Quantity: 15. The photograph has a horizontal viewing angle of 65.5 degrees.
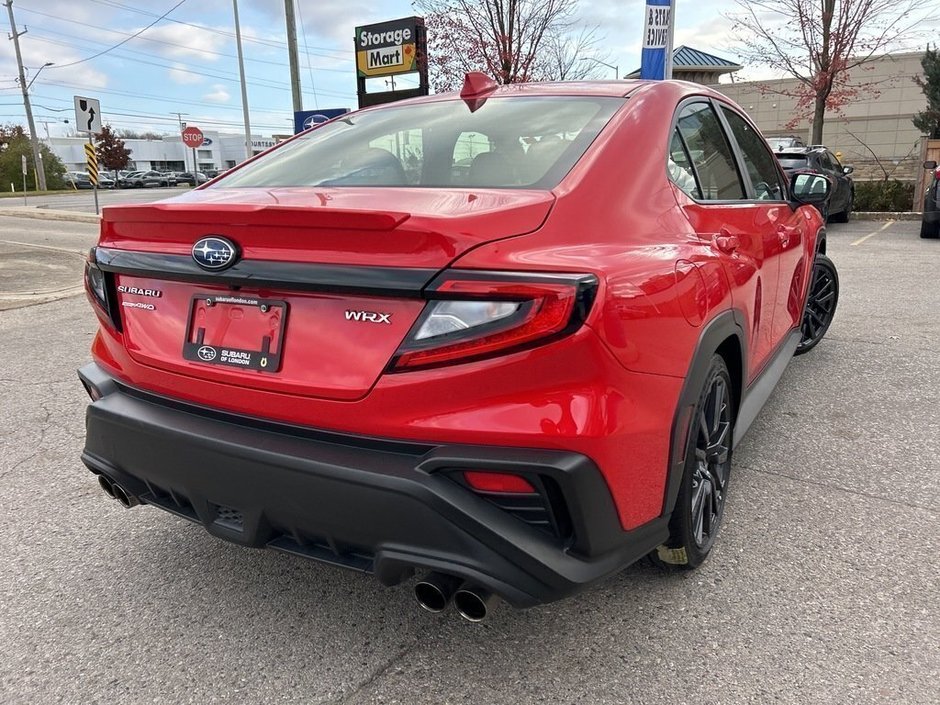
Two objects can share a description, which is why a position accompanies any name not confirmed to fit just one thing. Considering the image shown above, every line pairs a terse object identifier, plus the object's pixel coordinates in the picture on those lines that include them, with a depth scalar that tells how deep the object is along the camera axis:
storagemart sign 12.68
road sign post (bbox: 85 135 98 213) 21.03
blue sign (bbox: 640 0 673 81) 9.94
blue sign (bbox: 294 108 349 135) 14.14
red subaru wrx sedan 1.67
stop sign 26.88
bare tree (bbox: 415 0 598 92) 17.62
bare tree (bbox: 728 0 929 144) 17.78
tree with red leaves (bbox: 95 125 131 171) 57.19
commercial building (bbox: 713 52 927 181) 34.38
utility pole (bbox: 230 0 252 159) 26.19
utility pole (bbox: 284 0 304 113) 15.88
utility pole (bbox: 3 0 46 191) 50.66
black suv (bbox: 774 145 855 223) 12.77
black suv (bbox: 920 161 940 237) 11.95
